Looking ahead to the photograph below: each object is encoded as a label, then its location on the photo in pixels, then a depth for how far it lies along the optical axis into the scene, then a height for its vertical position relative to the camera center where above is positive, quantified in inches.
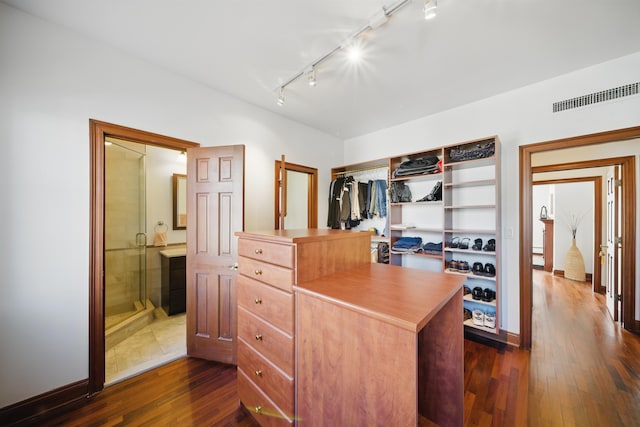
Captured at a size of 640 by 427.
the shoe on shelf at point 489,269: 97.7 -24.4
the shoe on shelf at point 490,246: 98.7 -13.8
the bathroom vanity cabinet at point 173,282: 120.6 -37.6
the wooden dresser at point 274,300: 46.3 -20.2
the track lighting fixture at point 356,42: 54.9 +52.8
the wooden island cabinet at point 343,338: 31.6 -22.2
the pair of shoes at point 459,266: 103.8 -24.3
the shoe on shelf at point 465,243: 105.2 -13.7
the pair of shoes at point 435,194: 113.0 +10.4
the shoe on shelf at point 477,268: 100.9 -24.1
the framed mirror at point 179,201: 139.2 +8.1
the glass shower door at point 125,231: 109.6 -9.4
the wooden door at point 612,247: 111.5 -17.1
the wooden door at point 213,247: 85.2 -12.8
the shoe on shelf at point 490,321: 97.0 -46.2
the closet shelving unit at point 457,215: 98.2 -0.2
